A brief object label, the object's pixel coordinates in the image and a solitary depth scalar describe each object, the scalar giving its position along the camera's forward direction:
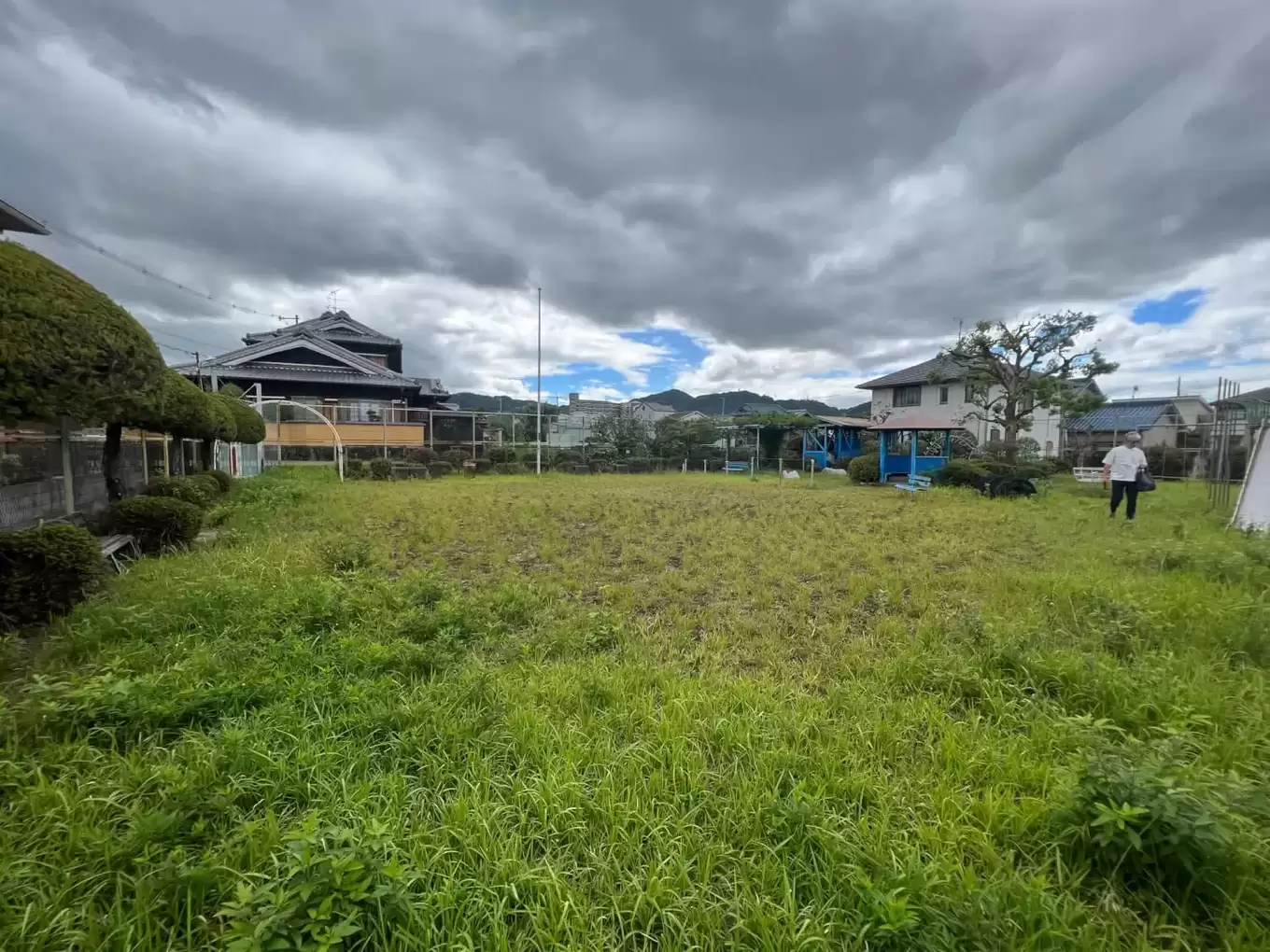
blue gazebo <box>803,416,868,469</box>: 22.81
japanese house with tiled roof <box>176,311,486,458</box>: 18.03
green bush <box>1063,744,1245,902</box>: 1.53
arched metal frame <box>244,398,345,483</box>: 15.17
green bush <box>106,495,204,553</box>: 5.38
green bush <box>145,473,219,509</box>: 6.50
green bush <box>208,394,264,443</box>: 10.98
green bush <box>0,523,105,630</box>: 3.41
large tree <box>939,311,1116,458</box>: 17.22
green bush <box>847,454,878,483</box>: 16.41
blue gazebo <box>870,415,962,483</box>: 15.30
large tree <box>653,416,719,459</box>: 22.81
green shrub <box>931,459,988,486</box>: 12.86
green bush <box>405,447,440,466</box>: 17.59
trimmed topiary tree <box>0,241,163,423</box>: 3.03
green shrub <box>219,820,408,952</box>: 1.25
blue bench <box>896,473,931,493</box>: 13.11
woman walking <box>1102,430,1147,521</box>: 7.82
